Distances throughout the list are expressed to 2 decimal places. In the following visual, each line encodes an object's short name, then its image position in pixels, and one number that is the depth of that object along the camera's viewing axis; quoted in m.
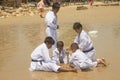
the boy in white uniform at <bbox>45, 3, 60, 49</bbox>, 10.35
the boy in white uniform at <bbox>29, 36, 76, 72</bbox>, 8.74
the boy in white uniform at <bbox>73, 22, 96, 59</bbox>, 9.33
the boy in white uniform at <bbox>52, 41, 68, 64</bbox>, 9.44
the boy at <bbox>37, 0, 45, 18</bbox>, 25.24
